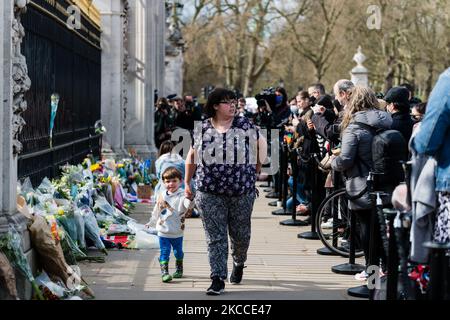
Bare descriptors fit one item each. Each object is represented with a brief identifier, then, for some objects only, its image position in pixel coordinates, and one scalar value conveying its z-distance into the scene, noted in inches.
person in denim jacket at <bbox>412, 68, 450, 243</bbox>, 253.1
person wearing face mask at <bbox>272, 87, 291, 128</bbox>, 725.9
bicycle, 435.8
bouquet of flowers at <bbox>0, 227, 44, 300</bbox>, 305.3
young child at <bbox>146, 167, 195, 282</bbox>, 379.9
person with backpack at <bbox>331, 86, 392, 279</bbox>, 364.2
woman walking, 351.9
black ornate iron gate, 421.1
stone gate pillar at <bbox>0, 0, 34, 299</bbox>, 321.1
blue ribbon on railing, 475.8
